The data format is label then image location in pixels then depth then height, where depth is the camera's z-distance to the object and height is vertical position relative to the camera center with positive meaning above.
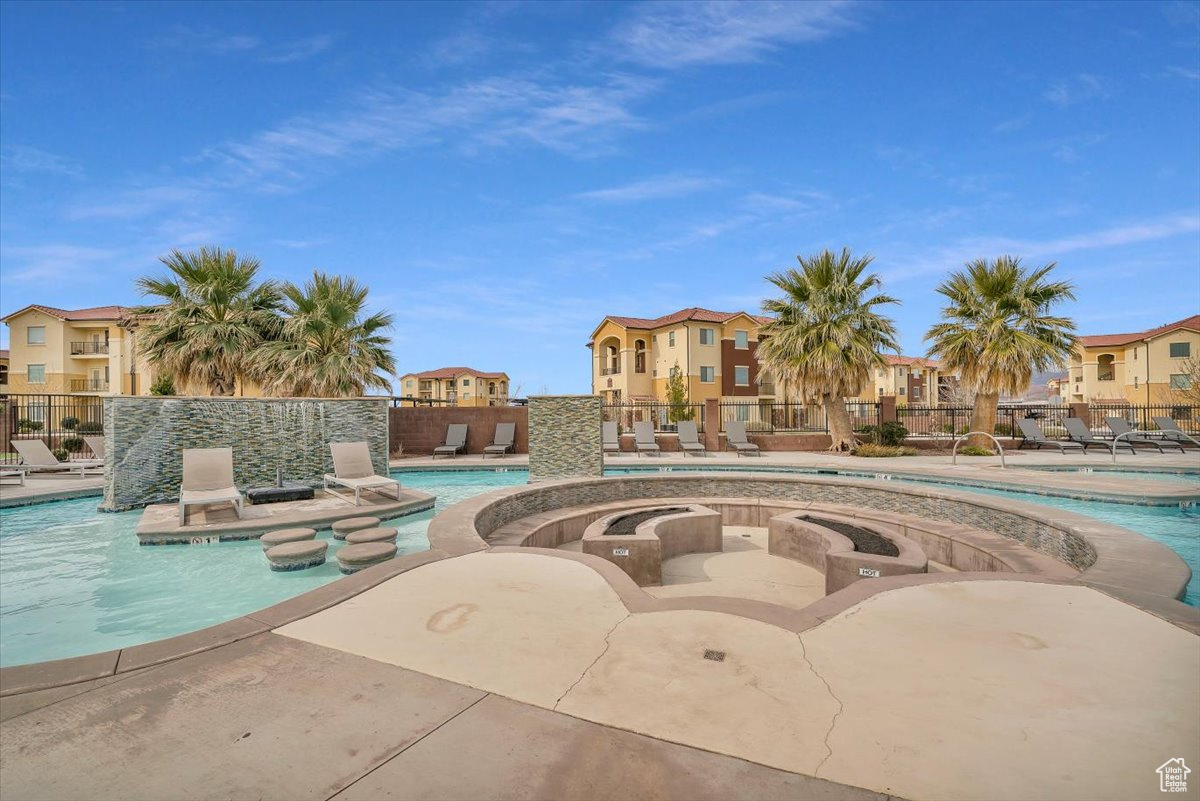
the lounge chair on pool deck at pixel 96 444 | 12.98 -0.82
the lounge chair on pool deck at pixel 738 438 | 18.50 -1.14
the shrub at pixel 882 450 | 18.03 -1.55
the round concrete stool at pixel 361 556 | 5.92 -1.59
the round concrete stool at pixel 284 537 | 6.76 -1.58
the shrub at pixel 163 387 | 24.61 +0.95
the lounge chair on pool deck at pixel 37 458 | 12.36 -1.11
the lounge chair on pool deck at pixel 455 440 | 17.98 -1.11
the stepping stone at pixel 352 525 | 7.66 -1.64
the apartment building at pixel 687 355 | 36.57 +3.34
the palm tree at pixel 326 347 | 15.65 +1.77
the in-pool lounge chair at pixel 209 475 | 8.49 -1.08
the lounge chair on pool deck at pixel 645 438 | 17.81 -1.10
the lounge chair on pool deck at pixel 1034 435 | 18.48 -1.11
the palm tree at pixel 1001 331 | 18.70 +2.45
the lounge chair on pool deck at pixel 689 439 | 18.48 -1.15
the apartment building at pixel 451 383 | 64.75 +2.75
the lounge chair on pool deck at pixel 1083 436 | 18.08 -1.13
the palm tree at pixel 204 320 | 15.16 +2.47
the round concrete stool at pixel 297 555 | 6.27 -1.66
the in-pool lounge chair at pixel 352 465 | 10.23 -1.10
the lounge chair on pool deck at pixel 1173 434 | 18.90 -1.15
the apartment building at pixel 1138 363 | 37.97 +2.84
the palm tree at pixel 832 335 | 18.31 +2.28
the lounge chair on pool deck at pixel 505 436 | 18.34 -1.02
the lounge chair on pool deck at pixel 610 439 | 17.59 -1.08
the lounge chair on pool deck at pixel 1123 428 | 18.60 -0.92
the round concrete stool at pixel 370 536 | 6.64 -1.55
